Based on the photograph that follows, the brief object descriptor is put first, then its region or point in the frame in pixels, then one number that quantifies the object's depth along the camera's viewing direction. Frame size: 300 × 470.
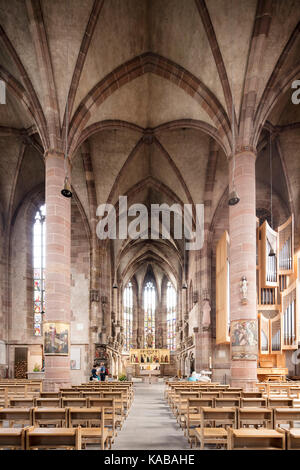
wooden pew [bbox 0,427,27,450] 4.88
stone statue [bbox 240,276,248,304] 15.73
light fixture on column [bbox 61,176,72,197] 14.19
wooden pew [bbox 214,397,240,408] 8.71
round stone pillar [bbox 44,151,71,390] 15.61
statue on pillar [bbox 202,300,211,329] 25.27
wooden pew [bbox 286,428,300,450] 4.64
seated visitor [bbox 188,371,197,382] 19.00
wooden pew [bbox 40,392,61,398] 10.65
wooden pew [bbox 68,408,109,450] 7.00
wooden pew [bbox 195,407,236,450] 7.17
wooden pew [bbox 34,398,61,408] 8.87
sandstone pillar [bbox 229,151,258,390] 15.49
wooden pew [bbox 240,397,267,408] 8.66
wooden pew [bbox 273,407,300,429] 6.83
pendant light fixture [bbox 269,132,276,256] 20.31
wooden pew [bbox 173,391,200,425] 10.53
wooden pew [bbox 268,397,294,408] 8.56
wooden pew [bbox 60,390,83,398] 10.65
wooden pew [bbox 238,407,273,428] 6.88
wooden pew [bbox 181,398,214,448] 8.64
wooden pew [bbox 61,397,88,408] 8.65
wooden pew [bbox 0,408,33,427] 6.88
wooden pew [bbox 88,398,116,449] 8.52
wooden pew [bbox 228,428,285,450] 4.79
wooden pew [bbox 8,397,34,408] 8.90
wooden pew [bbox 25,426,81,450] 5.03
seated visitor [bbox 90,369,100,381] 20.45
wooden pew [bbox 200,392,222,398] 10.52
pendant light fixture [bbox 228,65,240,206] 14.09
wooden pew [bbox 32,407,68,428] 6.93
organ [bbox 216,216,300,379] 21.92
